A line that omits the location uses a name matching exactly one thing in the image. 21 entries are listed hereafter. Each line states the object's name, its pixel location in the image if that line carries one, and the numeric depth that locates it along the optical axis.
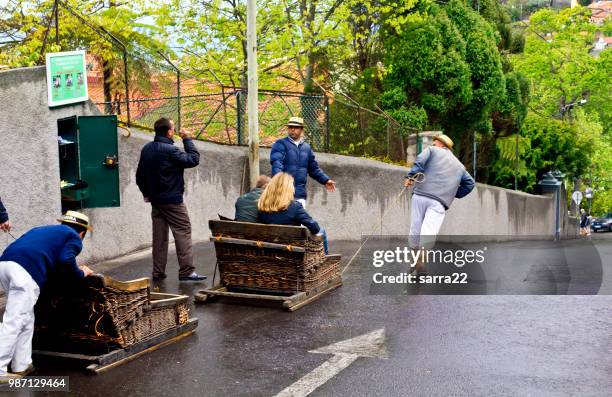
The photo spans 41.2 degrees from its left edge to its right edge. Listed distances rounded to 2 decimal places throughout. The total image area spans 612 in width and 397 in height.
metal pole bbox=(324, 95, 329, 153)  15.81
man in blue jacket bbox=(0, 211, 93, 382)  5.83
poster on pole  9.57
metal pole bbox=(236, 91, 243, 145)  14.70
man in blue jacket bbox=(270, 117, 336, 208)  10.60
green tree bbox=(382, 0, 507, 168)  20.12
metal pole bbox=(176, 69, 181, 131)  13.90
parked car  63.56
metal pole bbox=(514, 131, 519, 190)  27.46
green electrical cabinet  10.27
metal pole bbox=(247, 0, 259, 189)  13.19
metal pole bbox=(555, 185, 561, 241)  31.69
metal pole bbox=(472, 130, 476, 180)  25.36
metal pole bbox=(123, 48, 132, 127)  12.69
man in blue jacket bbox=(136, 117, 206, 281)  9.37
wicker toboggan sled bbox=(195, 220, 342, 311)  8.09
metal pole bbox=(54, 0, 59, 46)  10.73
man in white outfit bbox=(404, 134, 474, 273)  9.90
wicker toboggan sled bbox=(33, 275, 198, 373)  6.11
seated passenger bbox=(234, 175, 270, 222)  8.48
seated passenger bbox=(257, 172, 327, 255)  8.34
